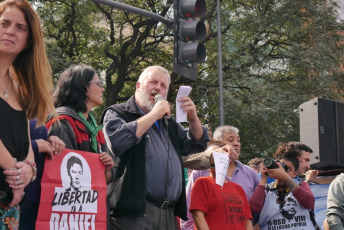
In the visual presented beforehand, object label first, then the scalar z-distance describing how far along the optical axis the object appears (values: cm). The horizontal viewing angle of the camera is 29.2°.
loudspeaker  878
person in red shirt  632
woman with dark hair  496
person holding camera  715
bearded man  516
